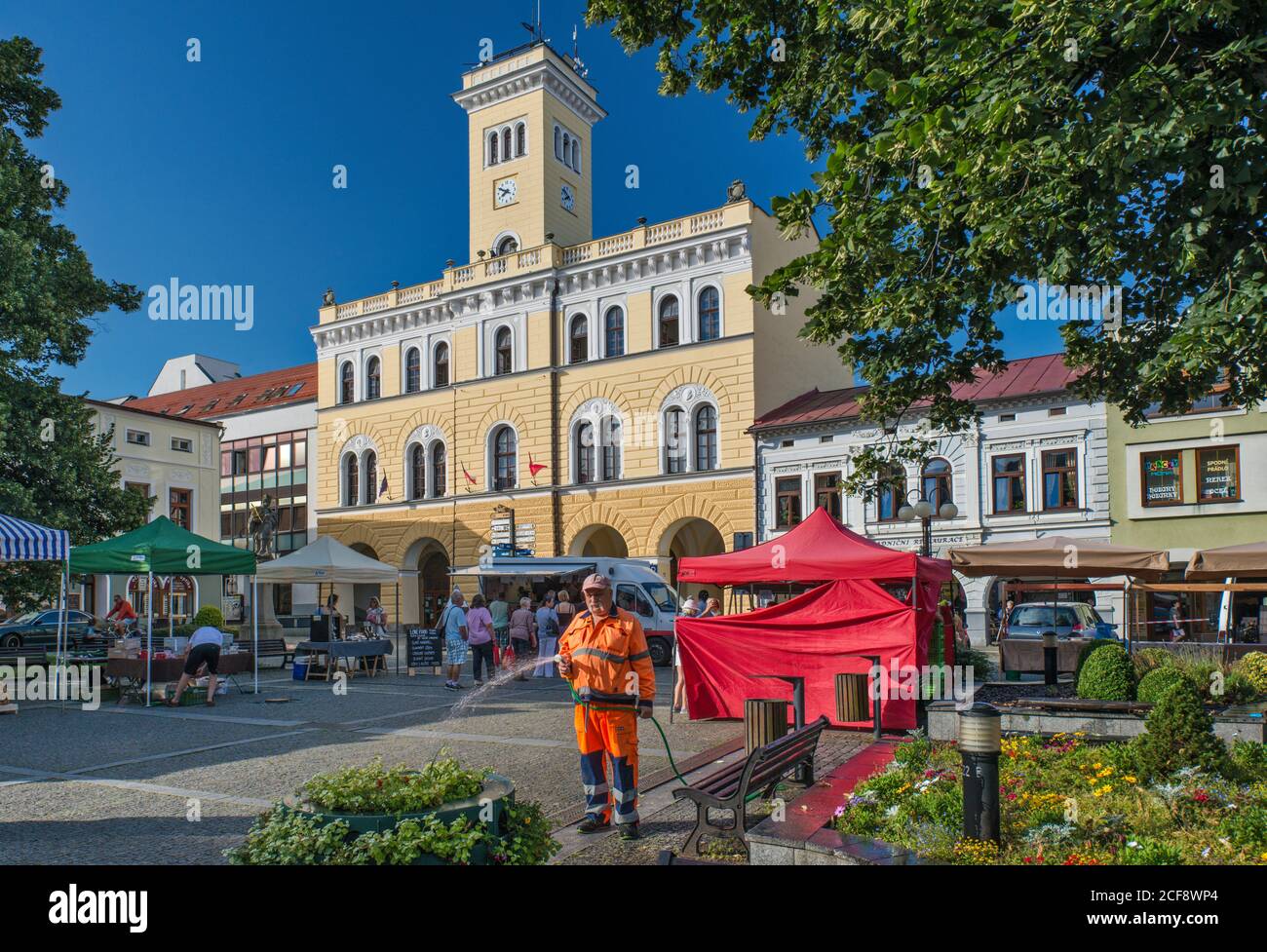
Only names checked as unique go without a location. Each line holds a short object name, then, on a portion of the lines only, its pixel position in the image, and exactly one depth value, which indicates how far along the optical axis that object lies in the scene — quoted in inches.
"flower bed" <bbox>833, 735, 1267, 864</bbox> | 208.7
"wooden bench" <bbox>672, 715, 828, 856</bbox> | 240.8
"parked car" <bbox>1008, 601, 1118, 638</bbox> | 782.5
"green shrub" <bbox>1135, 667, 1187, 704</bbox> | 393.2
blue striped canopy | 548.1
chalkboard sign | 815.7
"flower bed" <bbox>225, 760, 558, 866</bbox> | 171.8
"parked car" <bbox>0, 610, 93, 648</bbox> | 1115.9
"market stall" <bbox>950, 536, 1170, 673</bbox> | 609.6
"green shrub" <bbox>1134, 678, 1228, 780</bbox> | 271.6
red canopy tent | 469.1
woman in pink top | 730.4
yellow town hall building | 1348.4
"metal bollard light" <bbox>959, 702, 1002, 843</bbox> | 218.5
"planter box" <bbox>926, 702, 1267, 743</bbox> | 373.7
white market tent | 850.1
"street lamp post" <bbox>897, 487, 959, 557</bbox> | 679.7
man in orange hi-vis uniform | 273.9
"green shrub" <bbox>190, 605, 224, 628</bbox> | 1042.7
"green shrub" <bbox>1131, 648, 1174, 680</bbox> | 460.8
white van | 930.1
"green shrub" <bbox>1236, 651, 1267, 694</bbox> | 451.5
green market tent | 599.5
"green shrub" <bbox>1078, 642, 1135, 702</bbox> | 417.4
